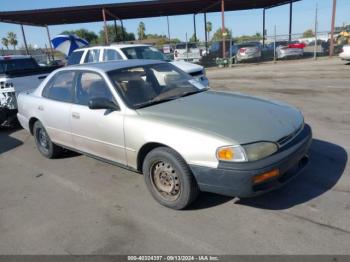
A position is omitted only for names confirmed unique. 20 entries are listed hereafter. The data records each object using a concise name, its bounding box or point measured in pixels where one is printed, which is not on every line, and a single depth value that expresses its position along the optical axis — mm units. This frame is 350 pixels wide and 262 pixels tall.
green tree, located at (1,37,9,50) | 94400
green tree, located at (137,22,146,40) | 92125
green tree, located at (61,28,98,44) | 79419
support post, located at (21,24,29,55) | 29520
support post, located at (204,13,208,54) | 31069
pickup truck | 7781
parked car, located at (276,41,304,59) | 24594
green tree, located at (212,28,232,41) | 92138
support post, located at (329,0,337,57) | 22188
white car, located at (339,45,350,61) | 16227
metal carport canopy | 22266
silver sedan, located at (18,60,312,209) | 3094
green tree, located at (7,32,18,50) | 94562
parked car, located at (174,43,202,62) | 25094
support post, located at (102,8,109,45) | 22803
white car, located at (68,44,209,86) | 9125
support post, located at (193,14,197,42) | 33225
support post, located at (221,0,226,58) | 22070
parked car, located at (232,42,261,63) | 24203
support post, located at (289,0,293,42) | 28831
